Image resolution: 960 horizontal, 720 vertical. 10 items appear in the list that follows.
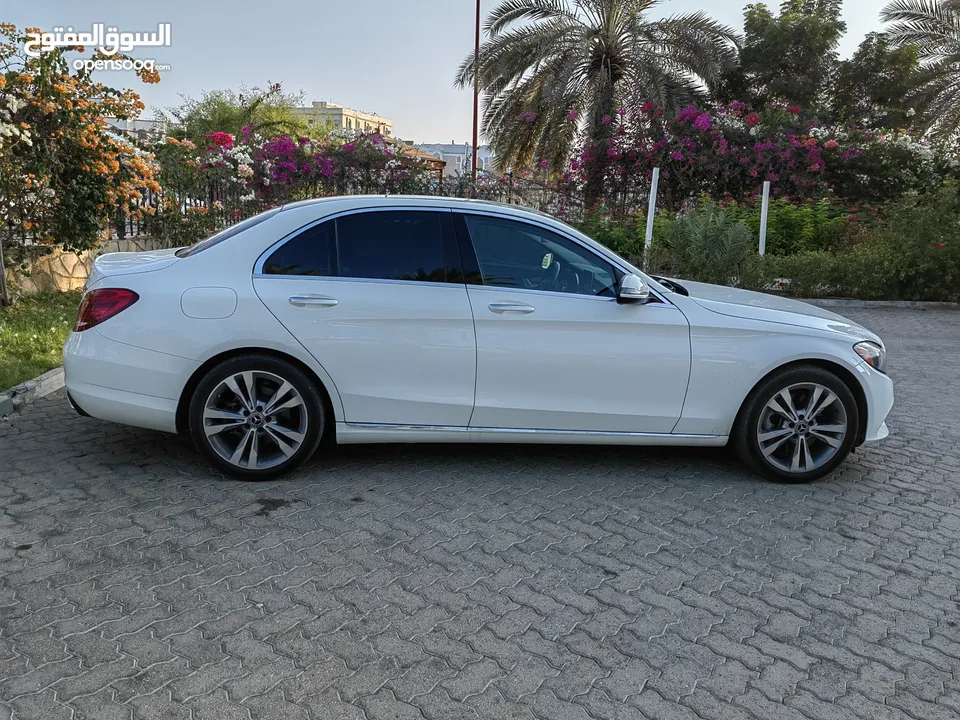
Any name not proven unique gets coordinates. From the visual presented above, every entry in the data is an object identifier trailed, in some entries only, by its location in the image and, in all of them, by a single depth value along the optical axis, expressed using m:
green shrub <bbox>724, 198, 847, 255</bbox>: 16.59
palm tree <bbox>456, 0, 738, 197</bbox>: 23.17
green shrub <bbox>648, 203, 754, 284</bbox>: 13.32
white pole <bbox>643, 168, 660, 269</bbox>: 15.01
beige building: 119.44
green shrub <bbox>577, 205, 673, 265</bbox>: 16.23
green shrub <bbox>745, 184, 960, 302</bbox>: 13.48
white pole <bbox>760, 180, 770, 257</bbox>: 14.83
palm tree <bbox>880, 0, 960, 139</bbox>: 23.67
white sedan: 4.75
